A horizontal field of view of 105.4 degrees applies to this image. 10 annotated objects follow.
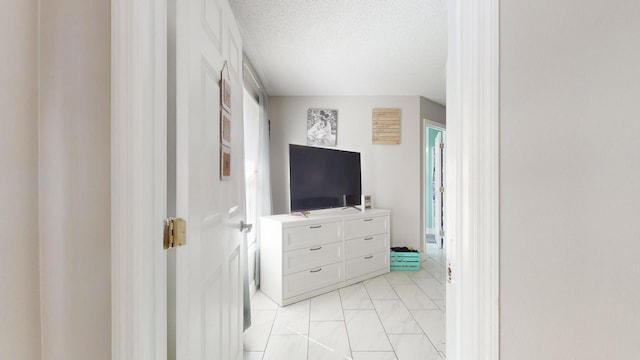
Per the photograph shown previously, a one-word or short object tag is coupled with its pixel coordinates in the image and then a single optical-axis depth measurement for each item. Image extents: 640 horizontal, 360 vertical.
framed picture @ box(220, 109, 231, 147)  1.18
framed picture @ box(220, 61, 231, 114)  1.18
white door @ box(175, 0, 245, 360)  0.80
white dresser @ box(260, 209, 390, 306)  2.55
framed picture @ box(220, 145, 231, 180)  1.18
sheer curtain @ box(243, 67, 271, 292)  2.81
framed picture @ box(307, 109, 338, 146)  3.63
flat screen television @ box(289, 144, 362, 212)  2.87
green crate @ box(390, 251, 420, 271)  3.44
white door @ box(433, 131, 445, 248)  4.70
